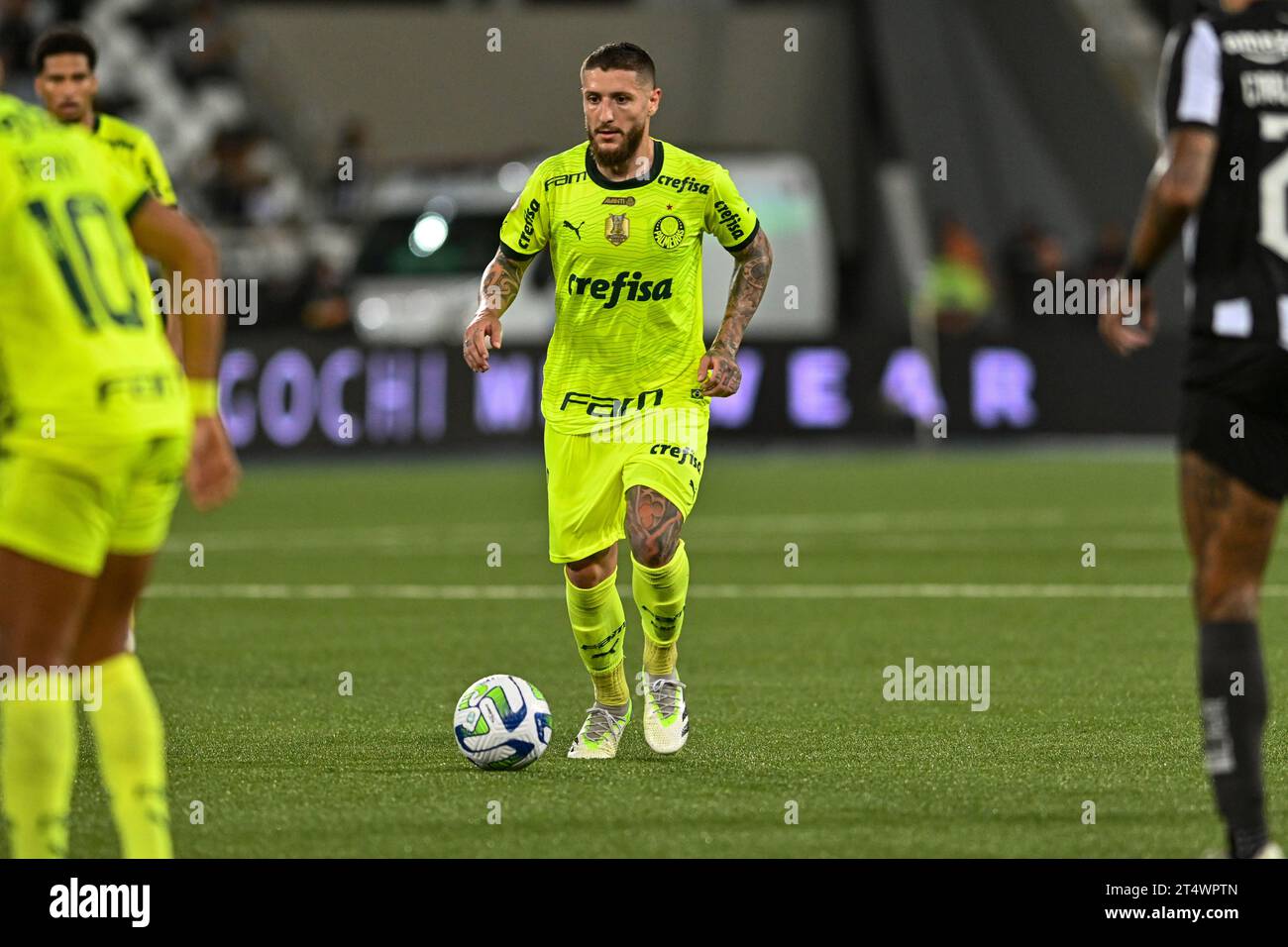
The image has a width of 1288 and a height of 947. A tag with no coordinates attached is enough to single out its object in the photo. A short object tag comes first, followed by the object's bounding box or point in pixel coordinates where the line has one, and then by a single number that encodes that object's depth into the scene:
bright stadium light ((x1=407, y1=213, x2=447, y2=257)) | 26.17
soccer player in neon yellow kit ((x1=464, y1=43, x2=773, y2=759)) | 8.23
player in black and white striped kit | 5.70
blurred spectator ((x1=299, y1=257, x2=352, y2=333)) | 26.48
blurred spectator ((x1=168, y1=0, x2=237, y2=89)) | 32.16
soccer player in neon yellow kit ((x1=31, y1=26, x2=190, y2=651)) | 9.03
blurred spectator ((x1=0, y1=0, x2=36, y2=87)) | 29.53
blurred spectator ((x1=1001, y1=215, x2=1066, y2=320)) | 29.33
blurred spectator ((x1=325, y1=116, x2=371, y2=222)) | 30.41
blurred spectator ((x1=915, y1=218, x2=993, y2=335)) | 27.78
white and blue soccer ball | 7.86
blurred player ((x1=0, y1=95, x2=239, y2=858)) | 5.16
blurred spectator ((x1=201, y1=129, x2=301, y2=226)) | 30.12
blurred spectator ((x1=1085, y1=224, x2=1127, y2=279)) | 27.69
